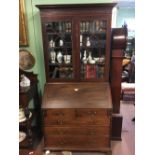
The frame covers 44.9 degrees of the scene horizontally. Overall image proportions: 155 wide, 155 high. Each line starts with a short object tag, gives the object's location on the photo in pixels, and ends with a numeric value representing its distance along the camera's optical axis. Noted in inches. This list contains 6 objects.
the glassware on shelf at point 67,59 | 95.7
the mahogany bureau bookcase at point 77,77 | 88.6
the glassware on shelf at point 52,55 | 96.2
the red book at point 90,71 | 97.5
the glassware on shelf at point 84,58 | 96.0
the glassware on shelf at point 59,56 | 96.4
